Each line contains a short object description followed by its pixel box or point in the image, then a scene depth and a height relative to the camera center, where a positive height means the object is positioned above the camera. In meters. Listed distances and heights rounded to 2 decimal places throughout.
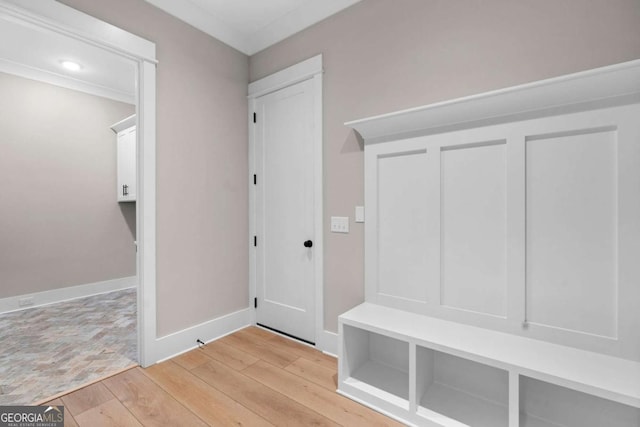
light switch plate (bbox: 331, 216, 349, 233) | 2.25 -0.11
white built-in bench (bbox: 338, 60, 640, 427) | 1.32 -0.27
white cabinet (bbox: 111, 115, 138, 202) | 3.98 +0.71
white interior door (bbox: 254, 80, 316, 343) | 2.50 +0.00
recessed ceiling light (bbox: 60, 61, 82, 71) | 3.35 +1.68
